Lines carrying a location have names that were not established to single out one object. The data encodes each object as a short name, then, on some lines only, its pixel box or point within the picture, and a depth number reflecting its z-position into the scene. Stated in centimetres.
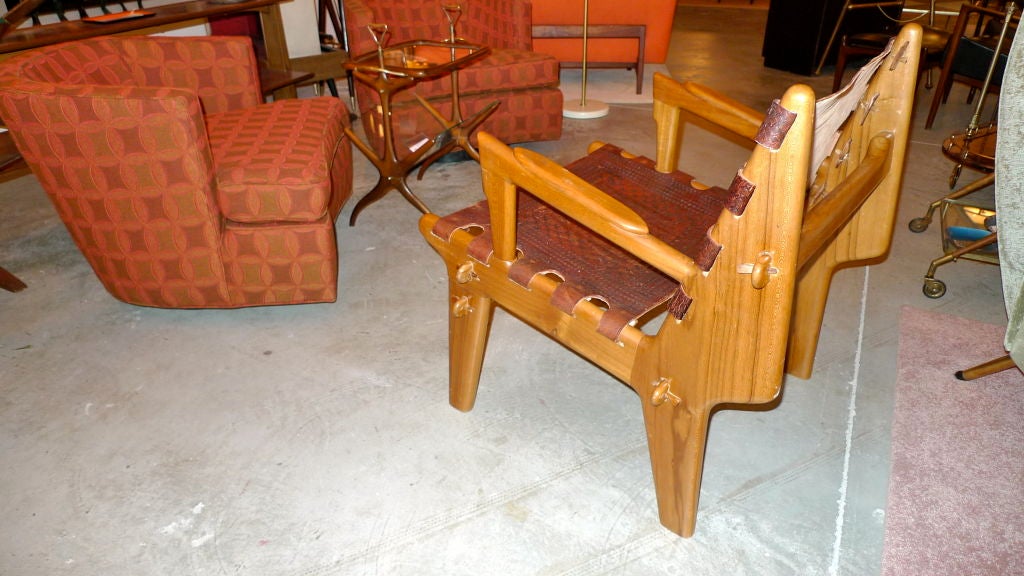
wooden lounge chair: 98
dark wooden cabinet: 444
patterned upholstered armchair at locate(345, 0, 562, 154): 306
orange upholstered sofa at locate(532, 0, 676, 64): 409
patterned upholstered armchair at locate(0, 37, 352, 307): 172
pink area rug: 139
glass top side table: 240
